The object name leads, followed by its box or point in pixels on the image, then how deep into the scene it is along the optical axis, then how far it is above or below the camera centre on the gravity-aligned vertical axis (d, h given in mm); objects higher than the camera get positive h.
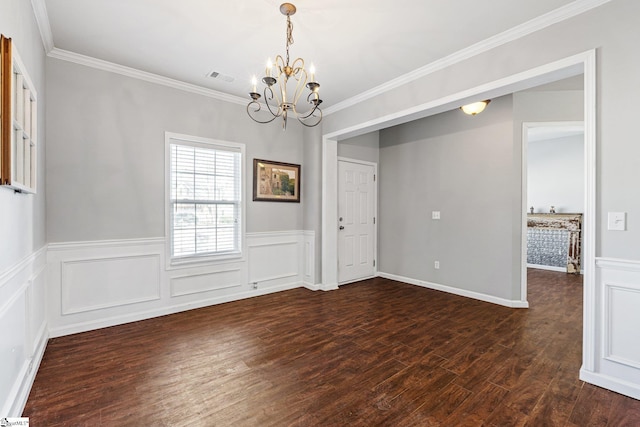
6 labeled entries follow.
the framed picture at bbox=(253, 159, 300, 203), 4367 +467
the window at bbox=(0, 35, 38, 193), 1446 +496
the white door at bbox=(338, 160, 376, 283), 5059 -146
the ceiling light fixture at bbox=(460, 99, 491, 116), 3895 +1366
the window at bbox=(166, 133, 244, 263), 3674 +179
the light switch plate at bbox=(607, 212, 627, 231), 2068 -59
